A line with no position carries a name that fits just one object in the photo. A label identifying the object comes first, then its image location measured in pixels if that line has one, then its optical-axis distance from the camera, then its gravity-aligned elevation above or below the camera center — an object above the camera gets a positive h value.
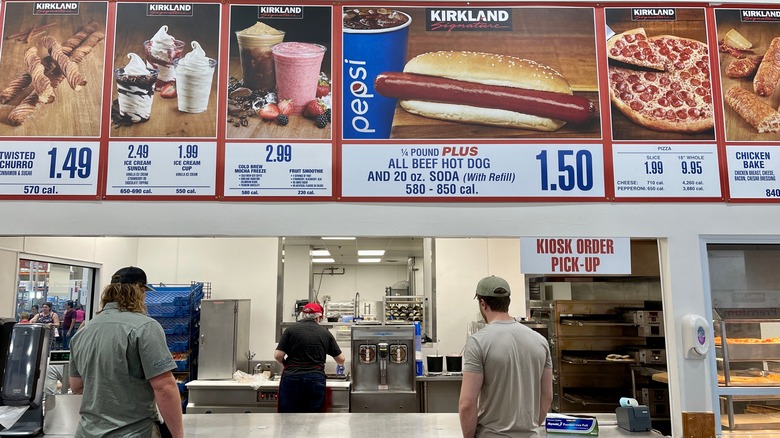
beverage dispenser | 5.51 -0.85
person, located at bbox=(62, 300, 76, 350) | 5.79 -0.36
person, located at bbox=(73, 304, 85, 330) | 5.93 -0.30
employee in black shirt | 4.69 -0.68
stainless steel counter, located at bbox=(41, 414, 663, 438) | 3.09 -0.83
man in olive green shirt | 2.37 -0.39
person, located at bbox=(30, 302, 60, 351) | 5.29 -0.28
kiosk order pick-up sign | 3.17 +0.17
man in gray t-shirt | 2.38 -0.42
